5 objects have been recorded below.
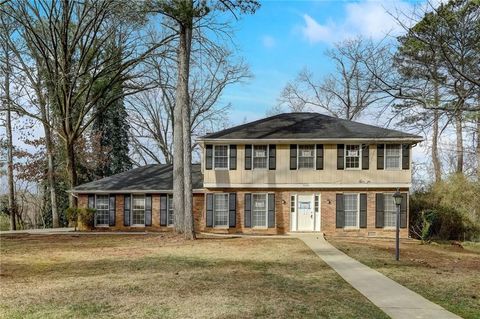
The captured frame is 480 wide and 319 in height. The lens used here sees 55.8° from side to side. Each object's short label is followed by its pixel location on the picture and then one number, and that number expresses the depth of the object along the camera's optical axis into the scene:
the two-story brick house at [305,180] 22.19
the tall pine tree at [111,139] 34.22
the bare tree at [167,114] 38.06
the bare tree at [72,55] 25.92
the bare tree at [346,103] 35.38
